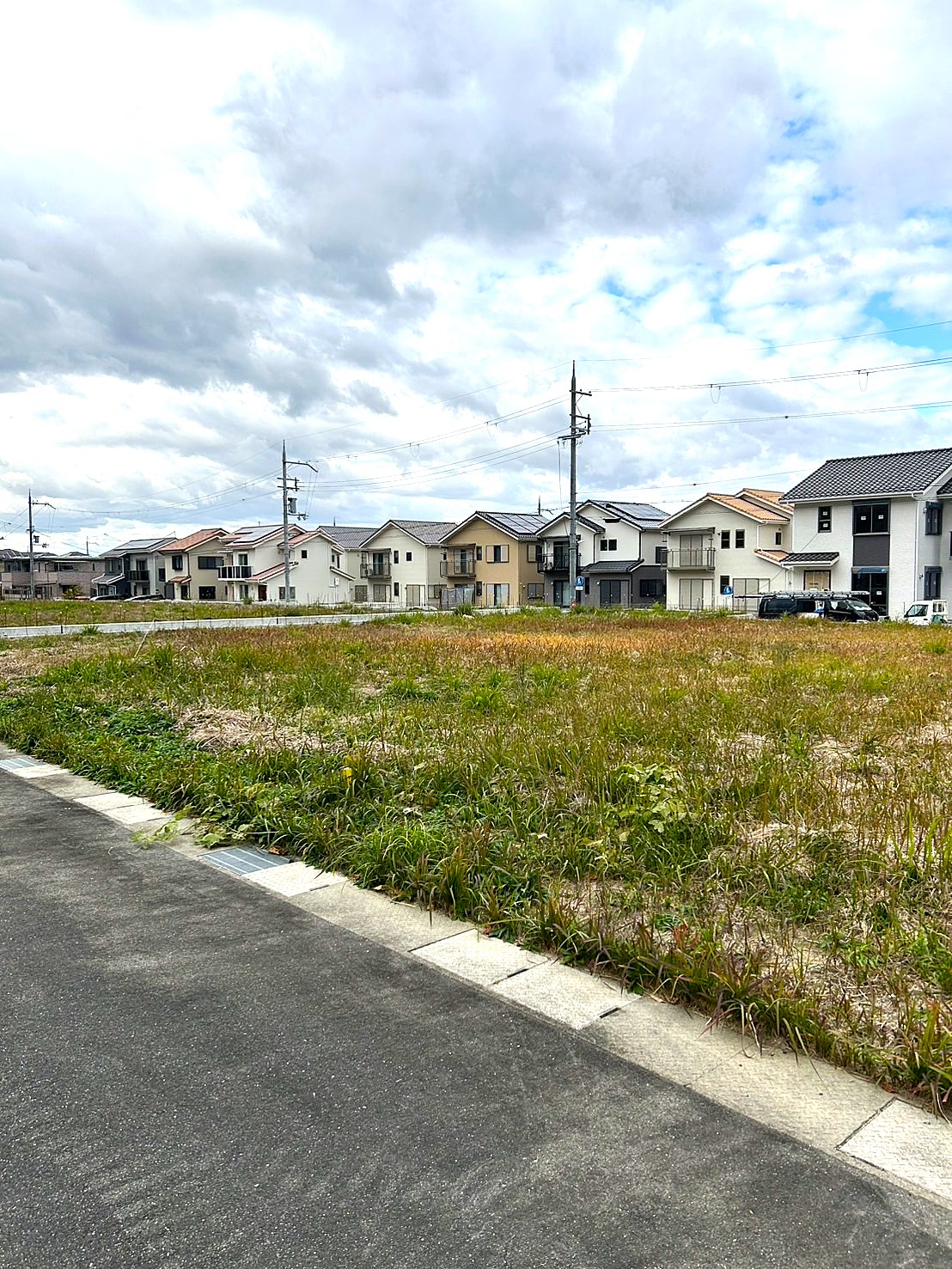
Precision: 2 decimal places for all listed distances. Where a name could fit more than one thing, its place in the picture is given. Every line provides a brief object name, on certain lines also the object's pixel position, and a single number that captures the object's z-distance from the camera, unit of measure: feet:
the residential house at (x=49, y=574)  304.09
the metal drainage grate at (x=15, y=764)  24.81
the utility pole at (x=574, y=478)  129.90
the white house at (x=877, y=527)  127.24
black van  106.11
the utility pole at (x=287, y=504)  175.86
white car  103.40
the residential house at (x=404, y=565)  212.23
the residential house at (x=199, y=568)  255.70
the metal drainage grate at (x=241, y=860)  15.99
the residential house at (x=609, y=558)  180.75
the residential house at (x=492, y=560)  195.72
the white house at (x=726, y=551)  154.92
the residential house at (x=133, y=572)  273.54
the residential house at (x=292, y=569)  228.02
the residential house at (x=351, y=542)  236.43
